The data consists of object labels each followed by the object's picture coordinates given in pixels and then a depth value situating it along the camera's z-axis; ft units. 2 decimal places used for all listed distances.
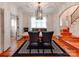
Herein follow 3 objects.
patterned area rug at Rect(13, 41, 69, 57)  3.43
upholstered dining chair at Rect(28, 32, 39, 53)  4.71
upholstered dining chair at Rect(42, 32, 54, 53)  4.44
